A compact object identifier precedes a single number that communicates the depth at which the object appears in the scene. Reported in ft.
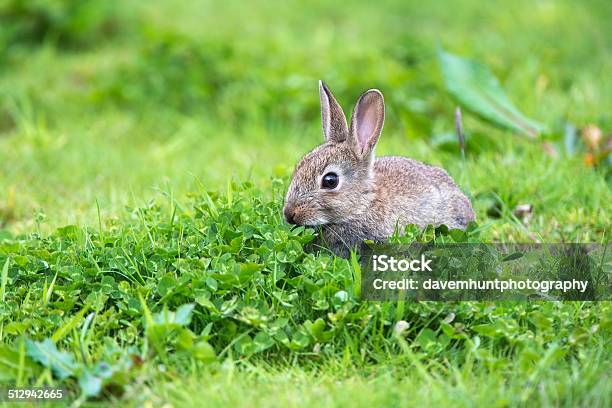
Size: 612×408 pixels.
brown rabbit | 29.37
